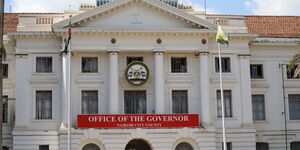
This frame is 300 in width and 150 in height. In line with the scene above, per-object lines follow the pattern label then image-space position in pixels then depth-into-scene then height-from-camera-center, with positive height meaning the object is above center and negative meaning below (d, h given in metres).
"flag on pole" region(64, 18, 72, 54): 34.19 +4.49
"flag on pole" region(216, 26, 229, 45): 34.50 +4.60
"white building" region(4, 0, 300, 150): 39.50 +2.53
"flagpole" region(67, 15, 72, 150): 33.89 -1.30
